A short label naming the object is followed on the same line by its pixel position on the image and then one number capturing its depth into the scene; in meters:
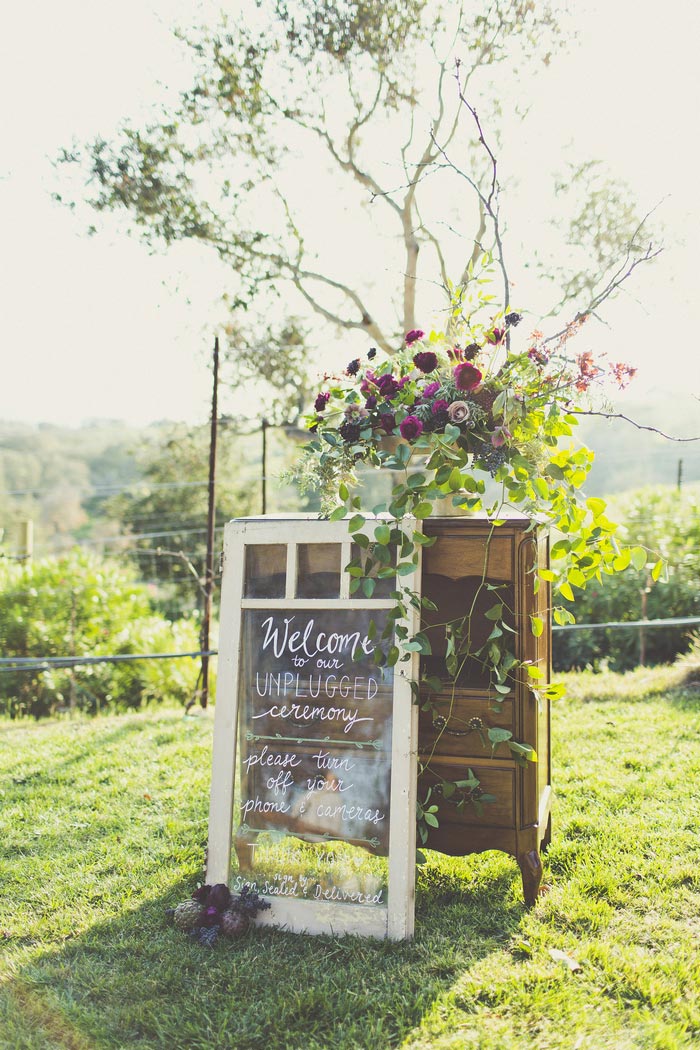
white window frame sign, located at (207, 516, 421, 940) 2.41
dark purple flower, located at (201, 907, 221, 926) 2.44
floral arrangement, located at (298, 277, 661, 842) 2.45
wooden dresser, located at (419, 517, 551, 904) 2.54
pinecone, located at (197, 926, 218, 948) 2.37
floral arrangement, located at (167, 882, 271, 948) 2.42
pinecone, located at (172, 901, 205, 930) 2.46
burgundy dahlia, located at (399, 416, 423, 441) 2.43
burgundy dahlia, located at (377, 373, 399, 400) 2.61
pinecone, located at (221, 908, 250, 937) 2.41
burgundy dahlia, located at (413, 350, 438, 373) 2.52
